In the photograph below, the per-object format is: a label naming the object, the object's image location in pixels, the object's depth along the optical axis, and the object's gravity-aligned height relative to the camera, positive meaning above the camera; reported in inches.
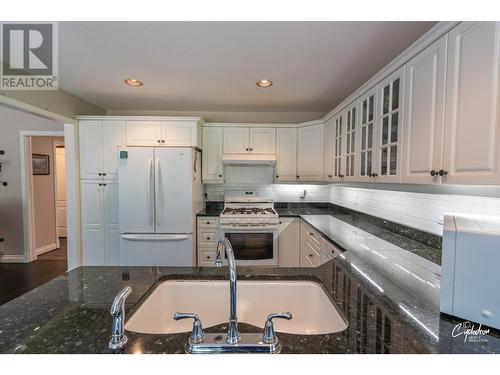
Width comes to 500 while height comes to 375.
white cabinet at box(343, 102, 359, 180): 91.6 +14.2
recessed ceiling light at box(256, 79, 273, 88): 98.1 +39.7
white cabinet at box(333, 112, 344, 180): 107.3 +16.0
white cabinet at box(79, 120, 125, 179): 124.0 +15.2
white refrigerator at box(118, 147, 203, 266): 114.7 -12.9
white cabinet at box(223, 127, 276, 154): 138.5 +21.6
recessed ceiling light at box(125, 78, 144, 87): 99.3 +39.7
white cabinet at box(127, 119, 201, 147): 126.1 +23.3
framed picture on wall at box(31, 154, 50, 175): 171.5 +8.6
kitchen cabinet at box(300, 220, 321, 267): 98.7 -30.6
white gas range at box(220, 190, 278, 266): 121.4 -29.2
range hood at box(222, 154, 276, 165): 134.0 +10.5
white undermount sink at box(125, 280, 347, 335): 46.0 -23.8
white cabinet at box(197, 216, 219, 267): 126.3 -31.6
